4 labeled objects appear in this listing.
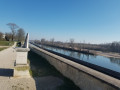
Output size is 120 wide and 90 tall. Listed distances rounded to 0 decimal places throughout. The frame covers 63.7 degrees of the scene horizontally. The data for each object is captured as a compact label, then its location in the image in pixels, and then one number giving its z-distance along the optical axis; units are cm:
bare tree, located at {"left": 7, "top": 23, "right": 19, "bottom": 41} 4165
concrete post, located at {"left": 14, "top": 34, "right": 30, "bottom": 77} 541
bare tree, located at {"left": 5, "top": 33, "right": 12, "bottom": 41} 4025
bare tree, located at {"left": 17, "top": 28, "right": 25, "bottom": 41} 4526
